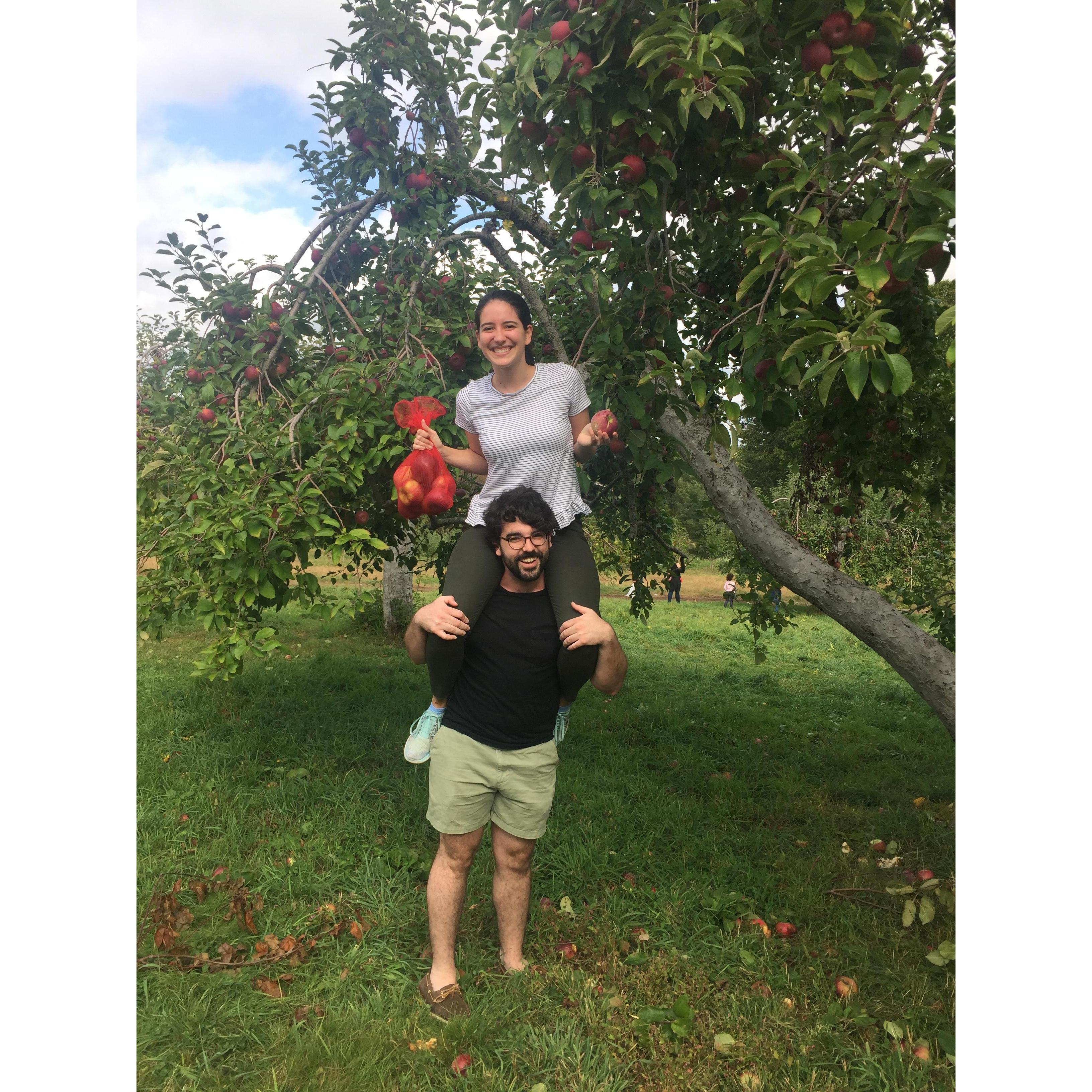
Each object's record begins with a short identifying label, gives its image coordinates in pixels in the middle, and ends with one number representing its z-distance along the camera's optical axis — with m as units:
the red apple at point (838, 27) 2.31
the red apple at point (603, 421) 2.31
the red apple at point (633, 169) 2.55
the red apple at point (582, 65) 2.43
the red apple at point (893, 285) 2.08
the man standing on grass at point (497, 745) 2.39
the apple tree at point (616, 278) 2.10
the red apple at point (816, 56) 2.35
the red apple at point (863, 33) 2.31
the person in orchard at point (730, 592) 17.53
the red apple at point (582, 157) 2.67
